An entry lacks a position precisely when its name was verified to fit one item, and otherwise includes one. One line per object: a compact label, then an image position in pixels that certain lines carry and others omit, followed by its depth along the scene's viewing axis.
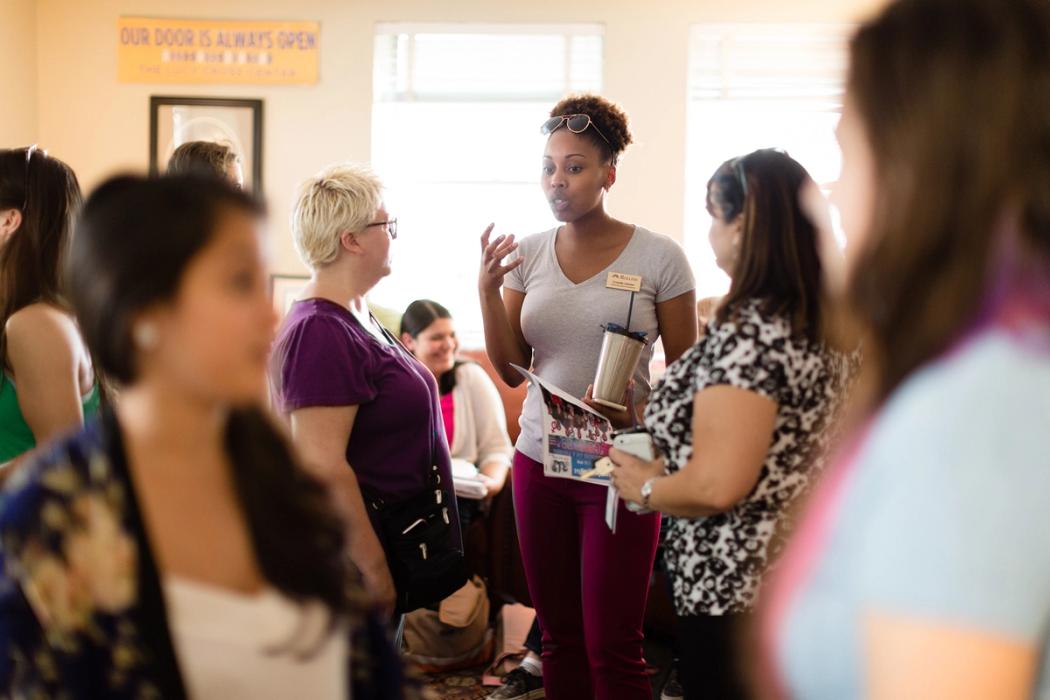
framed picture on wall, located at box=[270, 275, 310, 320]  5.19
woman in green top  1.67
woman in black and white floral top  1.38
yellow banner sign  5.15
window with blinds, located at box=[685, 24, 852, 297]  5.18
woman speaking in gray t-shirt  2.02
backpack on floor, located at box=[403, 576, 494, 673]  3.24
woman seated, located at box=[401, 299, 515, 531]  3.66
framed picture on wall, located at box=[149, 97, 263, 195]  5.18
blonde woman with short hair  1.74
